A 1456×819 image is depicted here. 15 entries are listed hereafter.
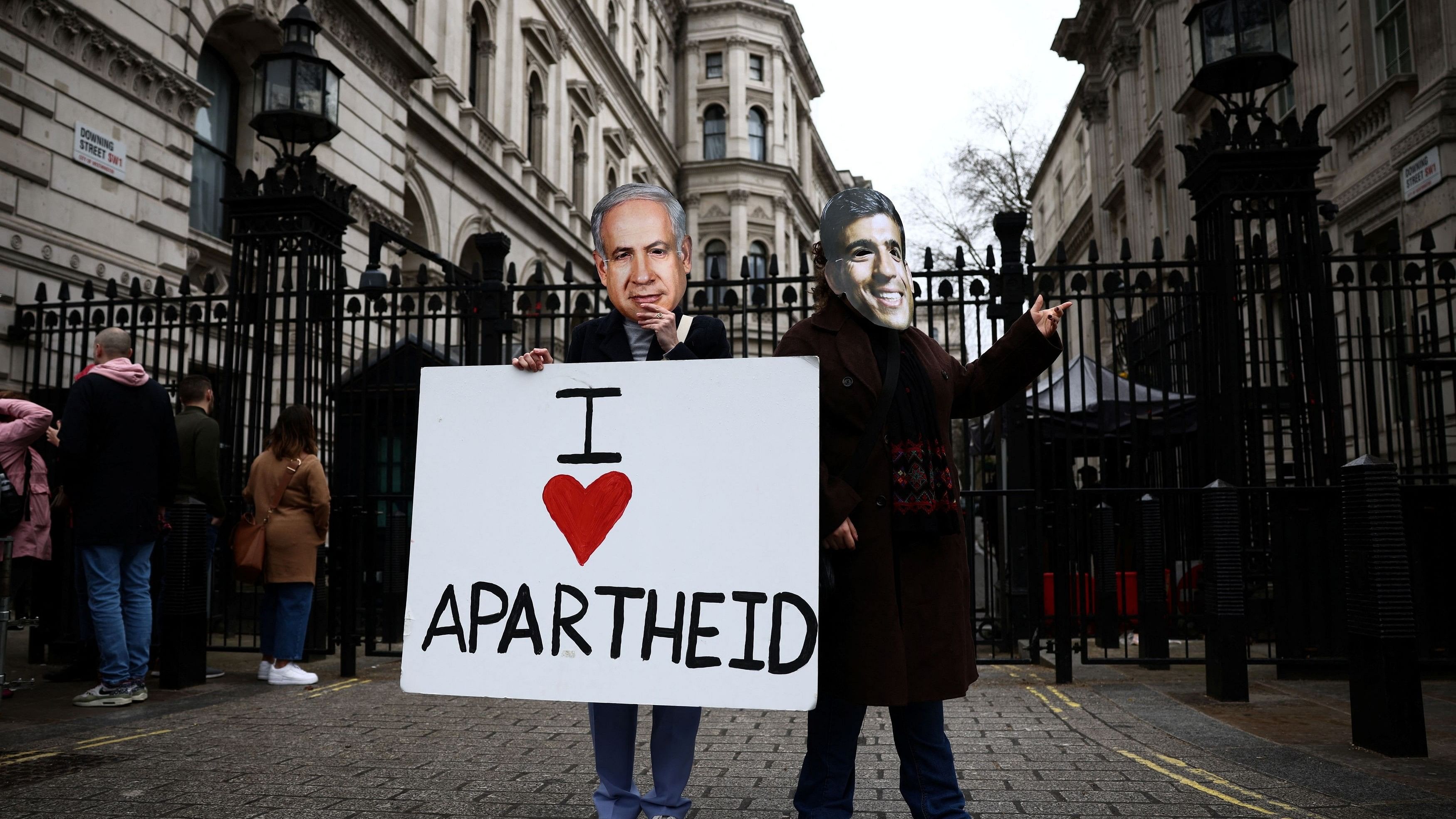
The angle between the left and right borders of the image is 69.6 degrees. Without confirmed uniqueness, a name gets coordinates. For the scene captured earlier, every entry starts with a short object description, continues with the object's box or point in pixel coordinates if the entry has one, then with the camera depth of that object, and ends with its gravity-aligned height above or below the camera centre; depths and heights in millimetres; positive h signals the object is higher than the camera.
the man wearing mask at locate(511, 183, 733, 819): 3170 +629
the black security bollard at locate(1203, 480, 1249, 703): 6242 -374
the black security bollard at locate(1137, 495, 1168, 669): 7629 -384
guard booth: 7938 +403
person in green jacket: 7223 +538
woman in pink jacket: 6465 +498
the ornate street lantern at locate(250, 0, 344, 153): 8328 +3560
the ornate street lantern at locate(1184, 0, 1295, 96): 7160 +3357
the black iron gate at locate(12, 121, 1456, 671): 7102 +924
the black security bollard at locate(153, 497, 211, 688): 6949 -385
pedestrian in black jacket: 6262 +252
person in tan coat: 7117 +61
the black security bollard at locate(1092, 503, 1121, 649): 7828 -339
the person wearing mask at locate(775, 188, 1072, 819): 2906 +46
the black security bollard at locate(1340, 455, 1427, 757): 4730 -413
